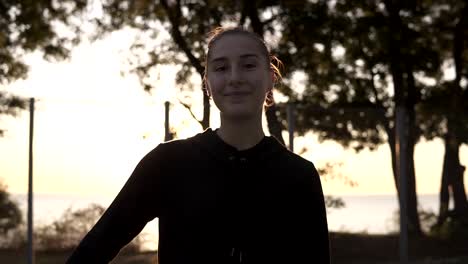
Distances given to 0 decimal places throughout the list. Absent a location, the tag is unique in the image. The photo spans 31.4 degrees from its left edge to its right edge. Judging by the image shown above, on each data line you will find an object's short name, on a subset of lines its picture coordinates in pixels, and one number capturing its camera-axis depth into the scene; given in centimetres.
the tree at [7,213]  934
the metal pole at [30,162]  906
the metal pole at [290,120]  1052
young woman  222
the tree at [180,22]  1509
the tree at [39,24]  1616
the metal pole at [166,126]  961
